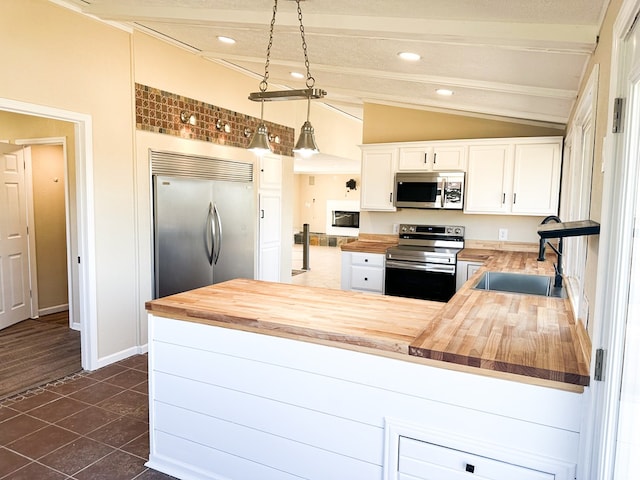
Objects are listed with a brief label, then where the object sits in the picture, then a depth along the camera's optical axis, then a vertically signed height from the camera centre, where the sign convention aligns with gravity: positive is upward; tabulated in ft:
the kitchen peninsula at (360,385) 4.96 -2.35
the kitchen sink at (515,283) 10.63 -1.83
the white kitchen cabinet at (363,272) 15.96 -2.43
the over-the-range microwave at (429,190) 15.33 +0.62
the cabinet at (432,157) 15.49 +1.81
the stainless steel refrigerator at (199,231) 13.52 -0.95
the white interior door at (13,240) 15.24 -1.46
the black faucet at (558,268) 9.52 -1.28
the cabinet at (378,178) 16.61 +1.09
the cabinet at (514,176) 14.14 +1.09
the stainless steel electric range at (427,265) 14.60 -1.97
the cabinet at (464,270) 14.11 -2.00
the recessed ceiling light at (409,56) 9.34 +3.28
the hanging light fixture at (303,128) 7.85 +1.50
